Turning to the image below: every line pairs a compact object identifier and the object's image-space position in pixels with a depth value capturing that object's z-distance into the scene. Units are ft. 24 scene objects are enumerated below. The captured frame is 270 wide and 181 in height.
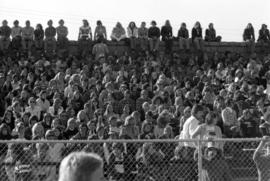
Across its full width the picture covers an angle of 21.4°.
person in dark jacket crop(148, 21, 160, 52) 84.06
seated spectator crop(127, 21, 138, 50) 84.02
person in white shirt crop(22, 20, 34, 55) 76.13
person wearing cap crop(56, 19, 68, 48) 80.28
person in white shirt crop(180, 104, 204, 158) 41.65
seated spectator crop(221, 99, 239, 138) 48.42
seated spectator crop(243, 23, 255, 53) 90.94
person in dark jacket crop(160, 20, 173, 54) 85.97
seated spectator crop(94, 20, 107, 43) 81.88
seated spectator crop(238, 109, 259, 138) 49.53
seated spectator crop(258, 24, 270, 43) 91.71
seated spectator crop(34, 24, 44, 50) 77.50
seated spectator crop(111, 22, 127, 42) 84.64
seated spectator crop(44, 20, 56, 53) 77.82
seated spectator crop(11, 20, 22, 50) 75.25
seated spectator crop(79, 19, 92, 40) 81.66
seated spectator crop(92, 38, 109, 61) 79.50
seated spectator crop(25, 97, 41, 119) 52.11
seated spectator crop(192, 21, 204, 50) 87.45
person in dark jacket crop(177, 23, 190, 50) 86.99
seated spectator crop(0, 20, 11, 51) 74.56
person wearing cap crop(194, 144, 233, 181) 35.06
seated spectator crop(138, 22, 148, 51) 83.92
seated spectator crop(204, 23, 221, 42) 89.95
